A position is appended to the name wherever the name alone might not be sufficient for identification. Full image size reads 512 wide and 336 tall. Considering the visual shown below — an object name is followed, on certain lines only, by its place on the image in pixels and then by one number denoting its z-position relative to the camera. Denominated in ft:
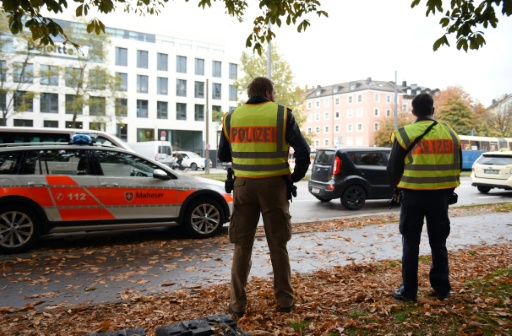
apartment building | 268.62
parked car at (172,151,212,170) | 134.00
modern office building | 156.25
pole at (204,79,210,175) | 100.22
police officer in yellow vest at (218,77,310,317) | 11.77
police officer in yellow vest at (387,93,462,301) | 12.51
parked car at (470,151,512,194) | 52.52
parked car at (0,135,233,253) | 21.08
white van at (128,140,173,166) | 115.40
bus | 128.98
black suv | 38.93
